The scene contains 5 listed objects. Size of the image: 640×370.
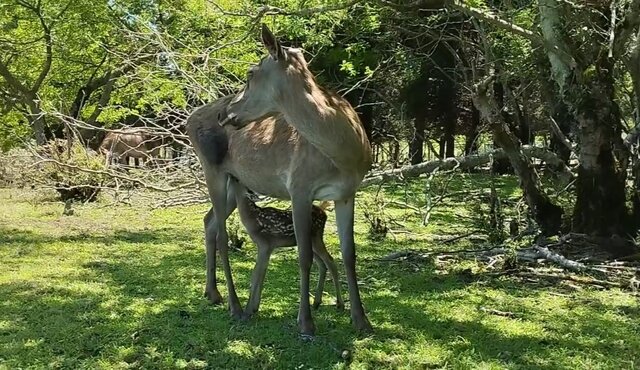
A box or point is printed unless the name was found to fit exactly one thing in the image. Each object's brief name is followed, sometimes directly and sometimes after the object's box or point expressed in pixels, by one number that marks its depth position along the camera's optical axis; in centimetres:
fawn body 607
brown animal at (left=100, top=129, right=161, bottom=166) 2282
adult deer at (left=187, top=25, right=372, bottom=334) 538
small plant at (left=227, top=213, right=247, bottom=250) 967
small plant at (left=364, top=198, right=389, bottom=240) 1072
